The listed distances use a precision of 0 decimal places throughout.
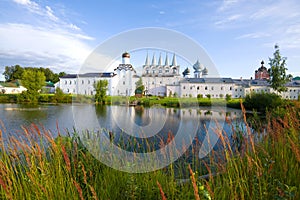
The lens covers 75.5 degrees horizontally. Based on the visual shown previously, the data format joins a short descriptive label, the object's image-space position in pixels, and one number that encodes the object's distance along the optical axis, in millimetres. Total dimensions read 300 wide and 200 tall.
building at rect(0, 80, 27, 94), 62656
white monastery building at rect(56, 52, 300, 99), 53366
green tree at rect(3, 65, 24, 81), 77762
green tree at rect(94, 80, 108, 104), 33219
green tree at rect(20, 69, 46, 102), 43125
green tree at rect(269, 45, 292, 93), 30092
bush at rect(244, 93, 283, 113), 24531
